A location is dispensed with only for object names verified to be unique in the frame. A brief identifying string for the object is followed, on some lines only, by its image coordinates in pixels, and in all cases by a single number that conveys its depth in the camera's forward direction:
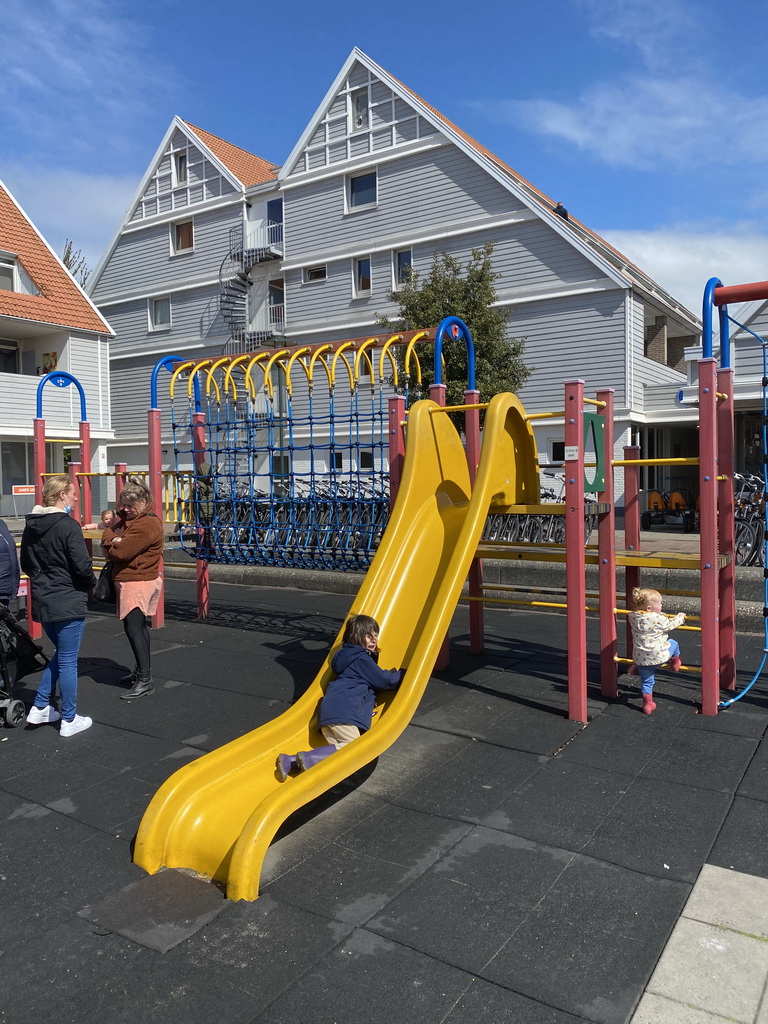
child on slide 4.68
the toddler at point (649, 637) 5.60
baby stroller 5.75
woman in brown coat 6.46
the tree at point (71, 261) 42.44
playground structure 3.74
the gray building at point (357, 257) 21.25
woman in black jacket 5.32
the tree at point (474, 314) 16.48
